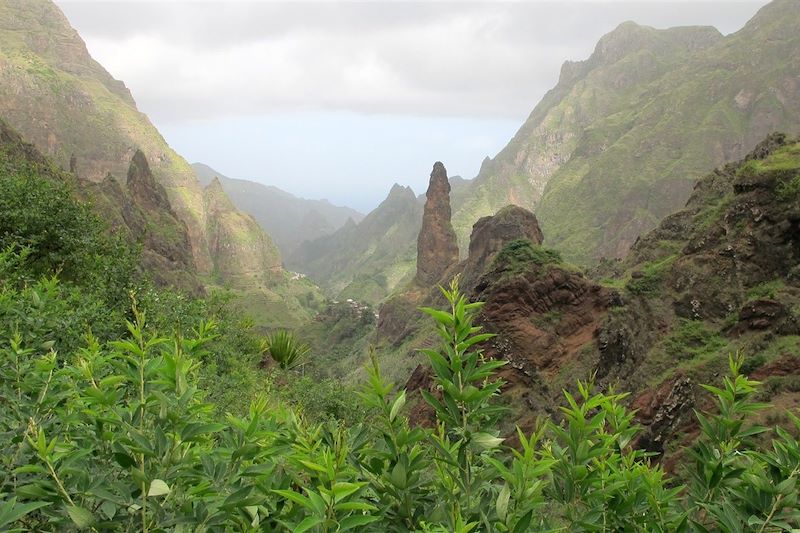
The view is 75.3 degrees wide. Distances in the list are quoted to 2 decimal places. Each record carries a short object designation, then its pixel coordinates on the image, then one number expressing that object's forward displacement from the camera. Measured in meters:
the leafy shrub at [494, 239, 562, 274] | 27.80
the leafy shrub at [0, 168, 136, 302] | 12.19
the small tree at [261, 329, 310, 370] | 22.92
